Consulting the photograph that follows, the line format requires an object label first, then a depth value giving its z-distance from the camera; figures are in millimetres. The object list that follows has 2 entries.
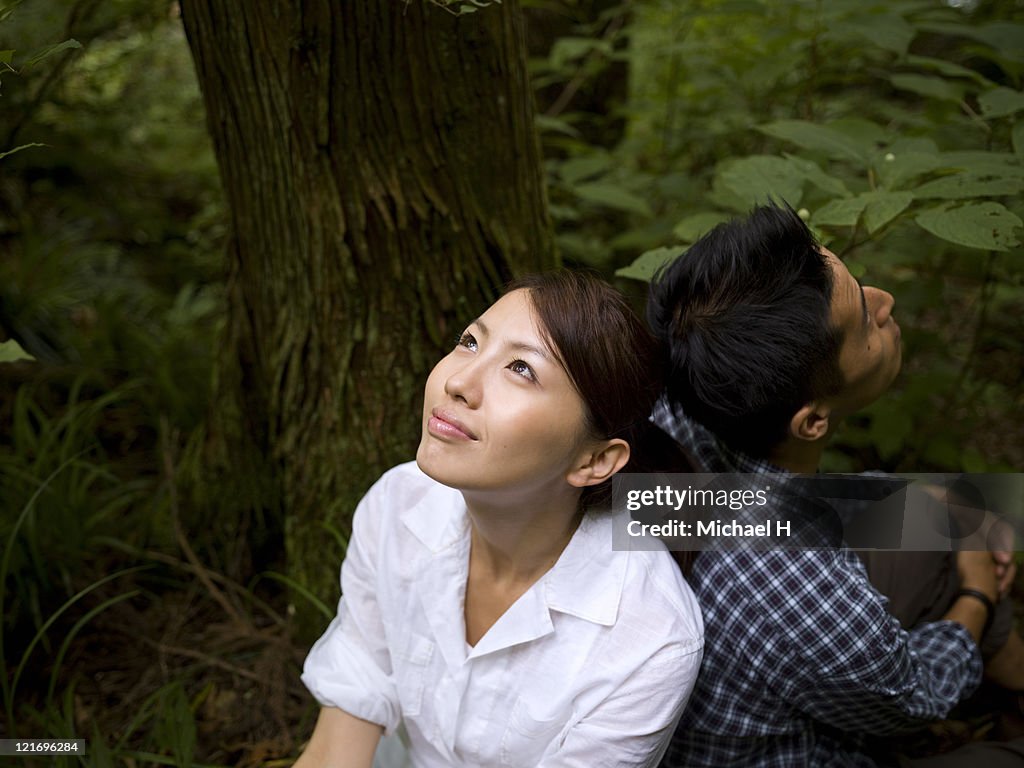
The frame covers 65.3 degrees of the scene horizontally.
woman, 1324
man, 1416
